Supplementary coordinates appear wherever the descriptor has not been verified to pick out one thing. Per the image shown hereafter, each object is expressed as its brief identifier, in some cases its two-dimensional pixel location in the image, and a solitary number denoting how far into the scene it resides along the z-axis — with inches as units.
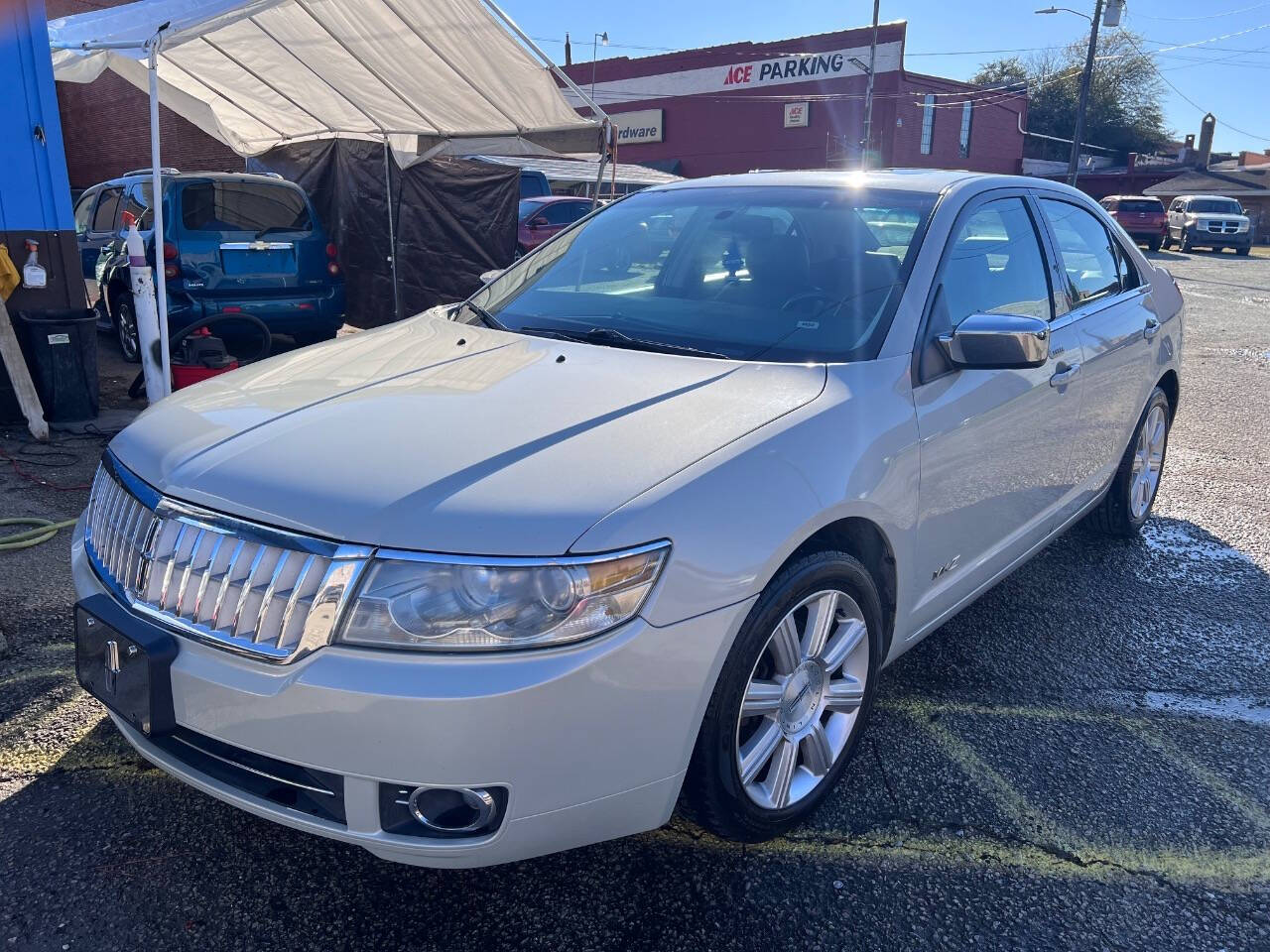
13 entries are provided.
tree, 2354.8
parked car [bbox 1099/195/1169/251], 1258.6
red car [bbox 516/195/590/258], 591.5
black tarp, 418.9
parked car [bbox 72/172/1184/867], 75.1
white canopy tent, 265.0
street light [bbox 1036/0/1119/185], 1195.9
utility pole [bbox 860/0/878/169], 1280.8
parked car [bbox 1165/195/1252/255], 1228.5
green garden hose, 169.2
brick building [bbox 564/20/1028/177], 1487.5
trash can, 253.4
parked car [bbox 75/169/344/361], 325.7
